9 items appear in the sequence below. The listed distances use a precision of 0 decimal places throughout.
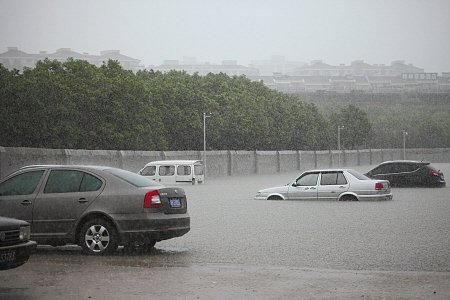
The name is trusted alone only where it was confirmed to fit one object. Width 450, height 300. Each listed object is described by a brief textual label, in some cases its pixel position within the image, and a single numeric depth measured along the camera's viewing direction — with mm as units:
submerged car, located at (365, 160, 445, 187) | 42781
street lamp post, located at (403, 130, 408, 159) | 137700
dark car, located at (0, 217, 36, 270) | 9977
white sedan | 31219
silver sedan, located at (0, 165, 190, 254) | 13977
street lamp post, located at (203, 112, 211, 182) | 73094
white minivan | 52188
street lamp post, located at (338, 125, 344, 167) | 116919
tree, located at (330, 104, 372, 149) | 132375
